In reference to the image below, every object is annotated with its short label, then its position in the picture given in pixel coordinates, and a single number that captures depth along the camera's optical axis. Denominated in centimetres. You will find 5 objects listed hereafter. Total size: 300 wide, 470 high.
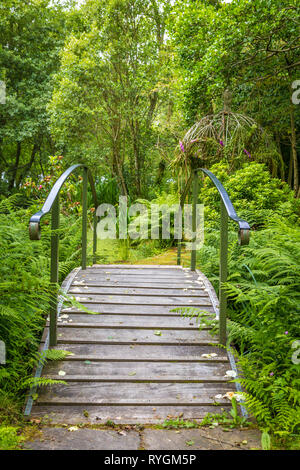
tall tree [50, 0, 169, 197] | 876
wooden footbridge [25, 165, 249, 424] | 207
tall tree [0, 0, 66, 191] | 1172
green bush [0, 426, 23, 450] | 161
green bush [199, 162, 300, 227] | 486
